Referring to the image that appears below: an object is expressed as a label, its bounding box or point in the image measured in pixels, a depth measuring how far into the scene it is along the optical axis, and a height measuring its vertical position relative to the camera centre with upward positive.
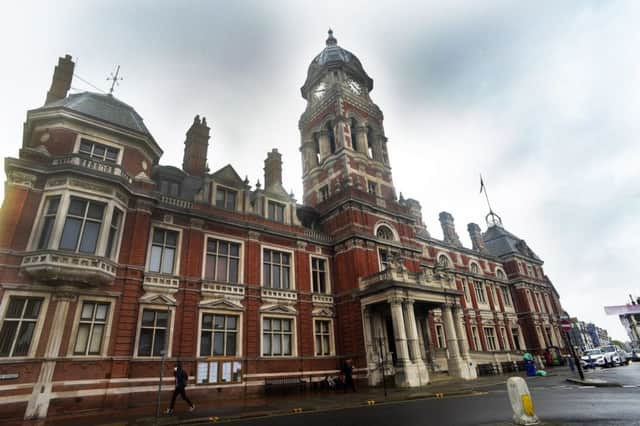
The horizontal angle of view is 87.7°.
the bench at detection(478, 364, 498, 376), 28.70 -1.48
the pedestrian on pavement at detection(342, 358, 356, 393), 18.38 -0.74
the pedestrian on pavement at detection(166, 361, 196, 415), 13.34 -0.56
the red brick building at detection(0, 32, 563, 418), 14.27 +5.12
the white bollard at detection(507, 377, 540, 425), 7.09 -1.09
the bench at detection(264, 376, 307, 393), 18.92 -1.07
